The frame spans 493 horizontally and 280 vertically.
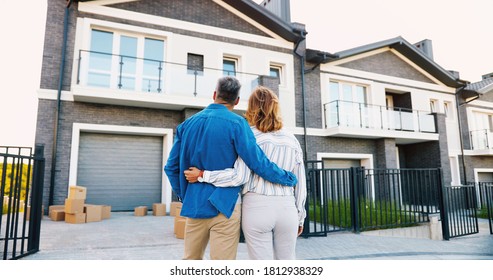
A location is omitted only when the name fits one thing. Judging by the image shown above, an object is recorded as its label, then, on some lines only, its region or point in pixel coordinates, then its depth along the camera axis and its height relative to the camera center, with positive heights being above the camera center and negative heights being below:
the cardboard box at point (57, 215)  6.23 -0.71
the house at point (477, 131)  13.12 +2.07
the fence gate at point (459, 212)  5.82 -0.69
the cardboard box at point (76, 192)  6.08 -0.24
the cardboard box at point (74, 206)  5.98 -0.51
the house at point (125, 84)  7.43 +2.47
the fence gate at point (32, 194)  3.03 -0.15
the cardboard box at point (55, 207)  6.57 -0.58
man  1.56 +0.03
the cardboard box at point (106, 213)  6.68 -0.72
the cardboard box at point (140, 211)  7.34 -0.75
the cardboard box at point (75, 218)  5.96 -0.75
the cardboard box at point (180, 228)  4.41 -0.71
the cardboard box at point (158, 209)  7.49 -0.73
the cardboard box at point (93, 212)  6.18 -0.67
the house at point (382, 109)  10.71 +2.60
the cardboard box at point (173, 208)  6.91 -0.67
